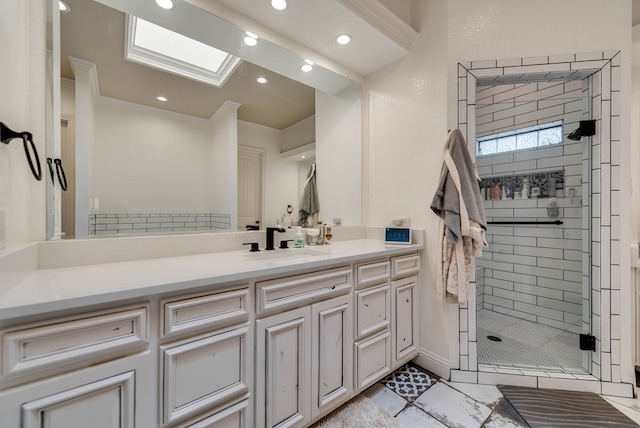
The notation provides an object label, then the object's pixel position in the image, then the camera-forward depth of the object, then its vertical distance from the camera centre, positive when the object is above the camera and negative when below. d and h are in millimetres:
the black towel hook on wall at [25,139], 813 +239
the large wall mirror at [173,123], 1205 +526
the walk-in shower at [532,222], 1898 -72
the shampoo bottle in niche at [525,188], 2582 +268
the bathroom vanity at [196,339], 674 -447
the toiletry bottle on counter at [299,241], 1707 -188
